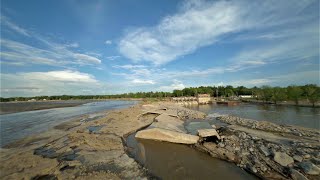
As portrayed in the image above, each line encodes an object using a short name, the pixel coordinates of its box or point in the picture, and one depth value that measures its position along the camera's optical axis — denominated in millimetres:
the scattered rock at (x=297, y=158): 8023
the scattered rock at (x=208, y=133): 11978
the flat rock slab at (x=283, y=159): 7811
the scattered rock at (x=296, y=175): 6562
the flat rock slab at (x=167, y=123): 15445
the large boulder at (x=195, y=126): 16033
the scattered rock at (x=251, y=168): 7510
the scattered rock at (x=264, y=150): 8879
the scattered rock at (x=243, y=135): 12212
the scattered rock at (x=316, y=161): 7805
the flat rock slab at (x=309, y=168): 7065
